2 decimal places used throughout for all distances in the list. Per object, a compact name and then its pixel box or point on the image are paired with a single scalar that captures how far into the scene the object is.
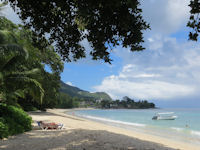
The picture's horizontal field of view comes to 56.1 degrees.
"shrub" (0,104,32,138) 9.39
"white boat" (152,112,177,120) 48.56
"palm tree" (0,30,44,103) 9.05
